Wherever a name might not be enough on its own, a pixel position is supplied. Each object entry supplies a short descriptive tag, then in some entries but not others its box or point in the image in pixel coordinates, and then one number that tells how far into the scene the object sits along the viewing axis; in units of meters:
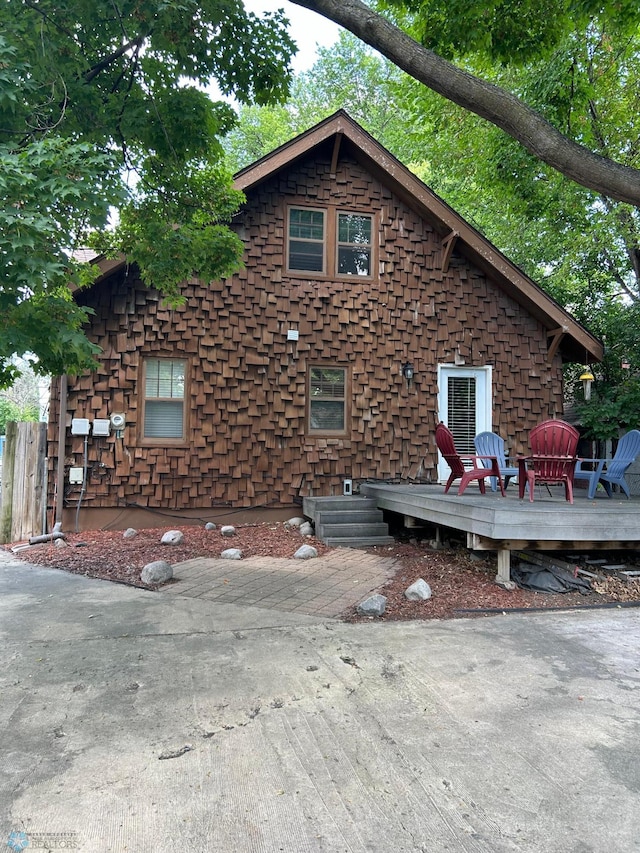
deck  4.76
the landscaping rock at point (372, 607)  4.29
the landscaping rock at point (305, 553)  6.21
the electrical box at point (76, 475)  7.57
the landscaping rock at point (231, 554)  6.22
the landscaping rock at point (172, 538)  6.77
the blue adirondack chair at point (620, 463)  6.21
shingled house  7.82
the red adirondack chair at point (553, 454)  5.43
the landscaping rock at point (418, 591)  4.70
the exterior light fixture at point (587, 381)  9.73
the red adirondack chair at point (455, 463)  5.73
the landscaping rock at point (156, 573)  5.17
